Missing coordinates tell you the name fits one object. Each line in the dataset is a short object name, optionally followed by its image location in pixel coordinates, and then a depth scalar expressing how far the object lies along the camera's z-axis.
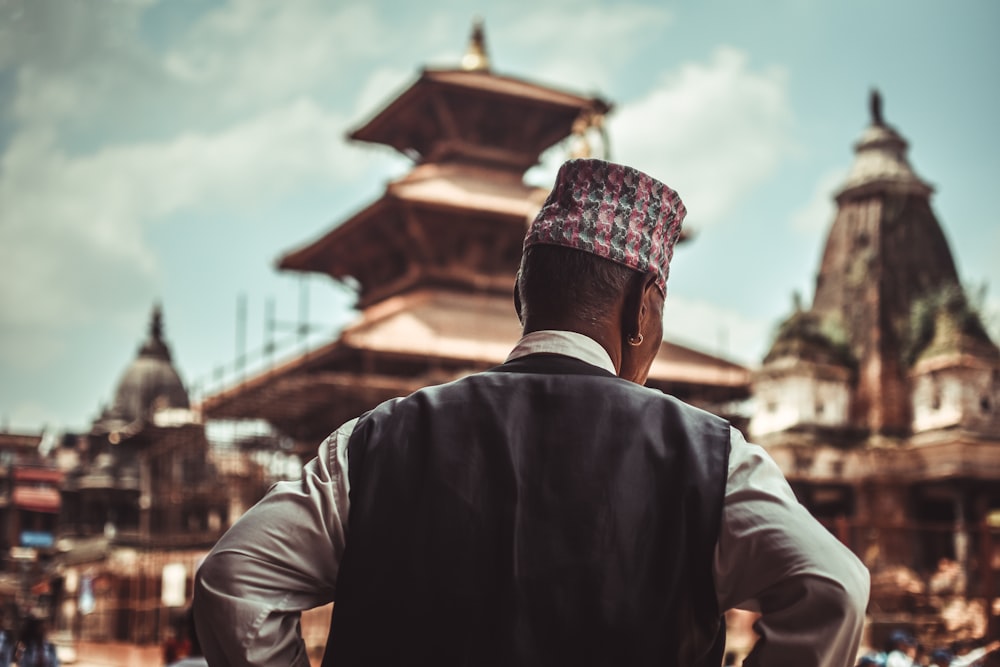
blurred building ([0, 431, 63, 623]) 44.94
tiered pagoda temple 17.64
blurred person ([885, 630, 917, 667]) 8.34
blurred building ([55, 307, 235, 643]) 22.34
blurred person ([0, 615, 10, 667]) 9.70
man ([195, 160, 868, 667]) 1.49
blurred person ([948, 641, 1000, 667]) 6.91
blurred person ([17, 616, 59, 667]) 9.29
